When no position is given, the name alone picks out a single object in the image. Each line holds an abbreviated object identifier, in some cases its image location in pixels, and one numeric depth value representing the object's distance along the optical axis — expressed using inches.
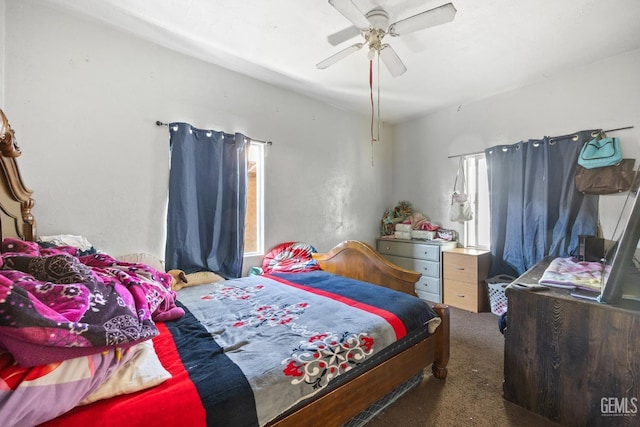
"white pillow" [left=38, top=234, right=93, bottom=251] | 69.9
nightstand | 124.6
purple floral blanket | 31.3
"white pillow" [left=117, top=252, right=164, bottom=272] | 86.8
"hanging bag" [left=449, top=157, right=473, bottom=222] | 139.5
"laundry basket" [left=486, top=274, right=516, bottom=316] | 116.6
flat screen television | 51.8
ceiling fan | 63.5
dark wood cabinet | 52.8
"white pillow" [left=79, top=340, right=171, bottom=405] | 34.9
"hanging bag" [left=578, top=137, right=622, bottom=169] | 97.7
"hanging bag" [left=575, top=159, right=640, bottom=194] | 96.8
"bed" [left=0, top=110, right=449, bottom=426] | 34.0
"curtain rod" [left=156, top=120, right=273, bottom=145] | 114.8
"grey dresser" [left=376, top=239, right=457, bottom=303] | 137.9
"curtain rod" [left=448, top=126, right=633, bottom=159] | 138.2
